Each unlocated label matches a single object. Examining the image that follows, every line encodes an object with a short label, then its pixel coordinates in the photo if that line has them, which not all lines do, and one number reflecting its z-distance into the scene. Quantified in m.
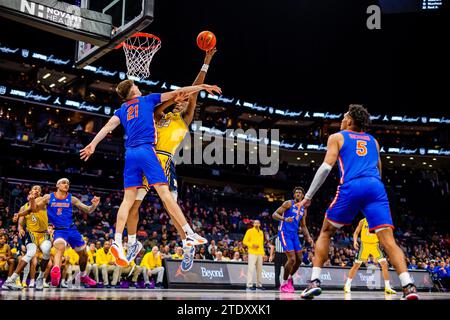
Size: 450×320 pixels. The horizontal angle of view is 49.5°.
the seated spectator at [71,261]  13.85
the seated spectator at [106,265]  15.61
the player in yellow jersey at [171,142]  7.07
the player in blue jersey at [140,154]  6.36
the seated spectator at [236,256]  18.09
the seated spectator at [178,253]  17.22
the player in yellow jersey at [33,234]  9.66
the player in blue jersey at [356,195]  5.32
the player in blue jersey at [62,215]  9.32
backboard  8.77
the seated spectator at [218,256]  17.53
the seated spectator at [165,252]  17.53
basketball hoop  12.42
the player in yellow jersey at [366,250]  12.21
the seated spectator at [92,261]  15.32
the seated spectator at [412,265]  22.77
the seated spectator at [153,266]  15.76
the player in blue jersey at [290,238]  11.22
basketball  7.52
